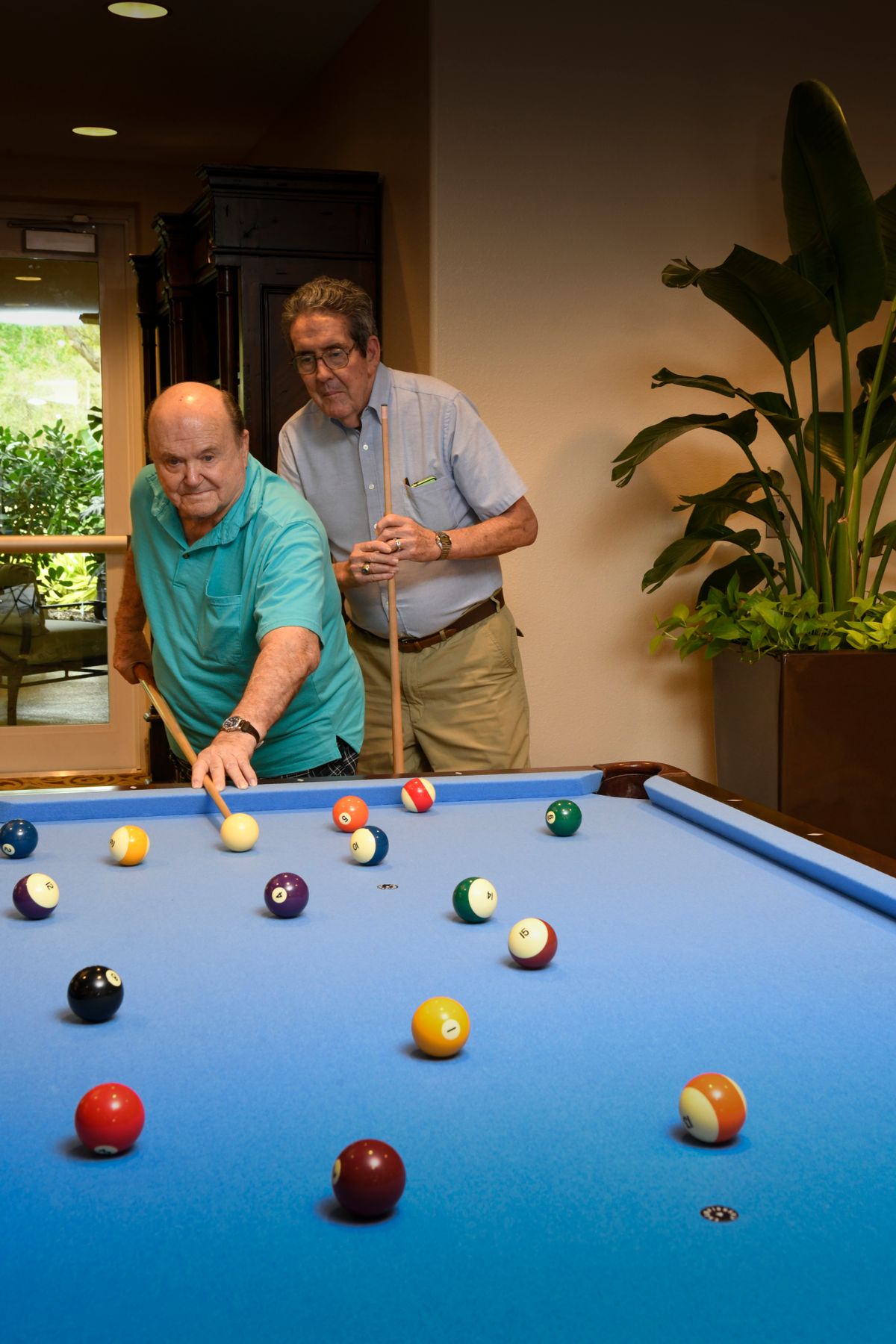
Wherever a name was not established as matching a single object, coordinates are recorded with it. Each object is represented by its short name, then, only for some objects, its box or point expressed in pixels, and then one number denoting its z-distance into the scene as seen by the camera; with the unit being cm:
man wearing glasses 278
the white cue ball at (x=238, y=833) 168
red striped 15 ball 123
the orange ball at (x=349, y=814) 180
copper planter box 311
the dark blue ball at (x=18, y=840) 166
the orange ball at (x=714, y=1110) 87
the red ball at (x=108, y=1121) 86
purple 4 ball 139
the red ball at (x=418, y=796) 193
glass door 574
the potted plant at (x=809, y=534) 302
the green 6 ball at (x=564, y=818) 175
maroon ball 77
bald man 213
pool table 71
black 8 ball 108
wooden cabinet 359
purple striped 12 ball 138
